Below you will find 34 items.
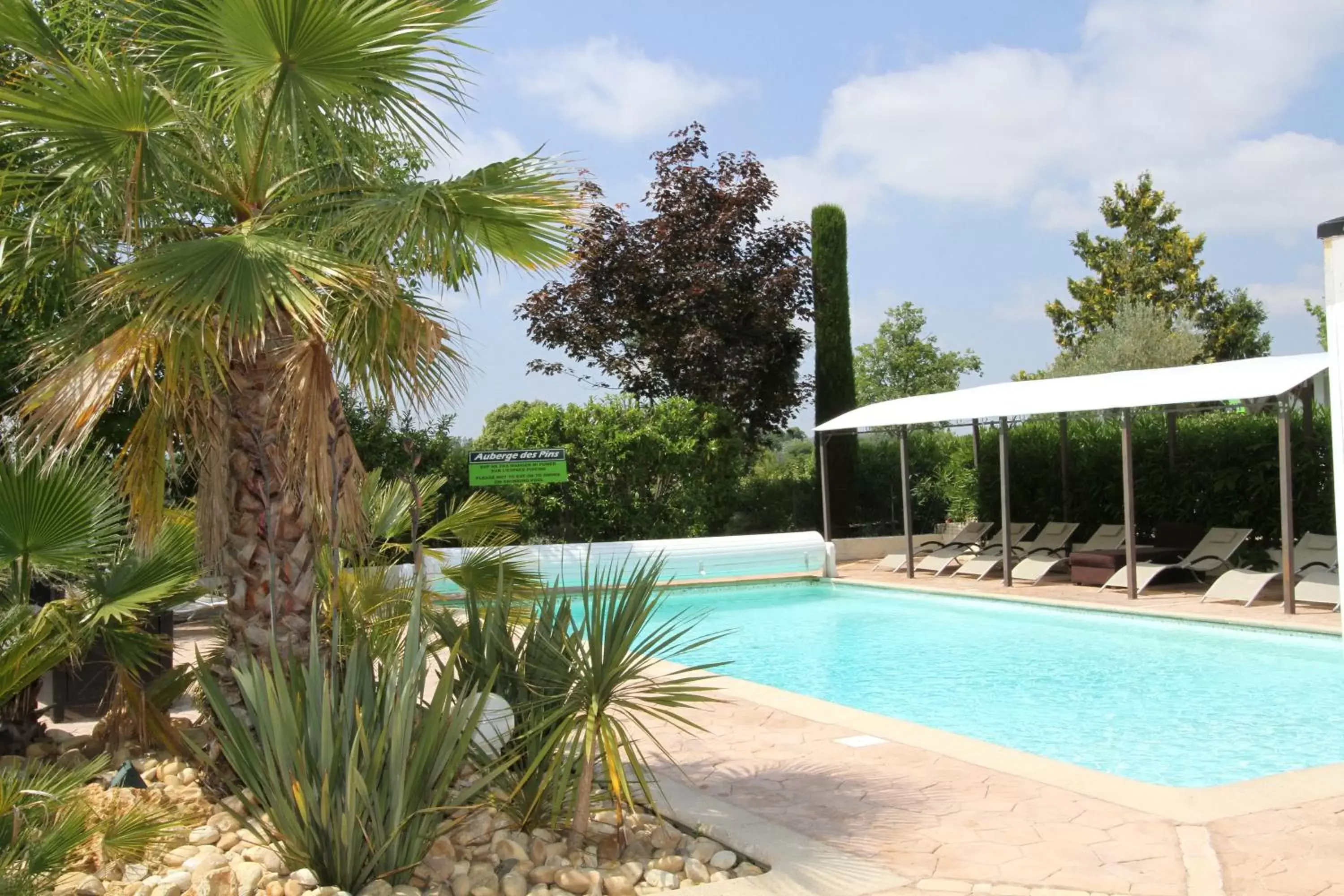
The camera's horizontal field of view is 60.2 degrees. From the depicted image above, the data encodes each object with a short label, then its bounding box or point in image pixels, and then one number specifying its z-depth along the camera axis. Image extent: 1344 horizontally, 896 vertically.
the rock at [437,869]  4.72
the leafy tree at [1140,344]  34.00
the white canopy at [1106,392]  12.81
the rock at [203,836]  5.20
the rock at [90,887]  4.59
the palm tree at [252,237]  5.03
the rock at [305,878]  4.41
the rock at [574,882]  4.60
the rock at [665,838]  5.08
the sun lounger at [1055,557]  15.77
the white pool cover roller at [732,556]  17.95
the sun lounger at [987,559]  16.83
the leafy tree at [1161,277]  36.81
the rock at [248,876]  4.52
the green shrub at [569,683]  4.91
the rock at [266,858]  4.71
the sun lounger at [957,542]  18.19
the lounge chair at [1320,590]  12.19
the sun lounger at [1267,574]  12.82
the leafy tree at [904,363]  50.06
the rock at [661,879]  4.70
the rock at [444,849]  4.91
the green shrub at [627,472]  19.25
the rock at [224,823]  5.40
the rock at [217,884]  4.47
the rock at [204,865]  4.64
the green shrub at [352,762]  4.45
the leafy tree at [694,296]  22.30
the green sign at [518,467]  18.23
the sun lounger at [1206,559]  14.42
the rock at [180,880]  4.62
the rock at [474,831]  5.09
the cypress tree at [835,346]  23.12
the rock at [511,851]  4.84
